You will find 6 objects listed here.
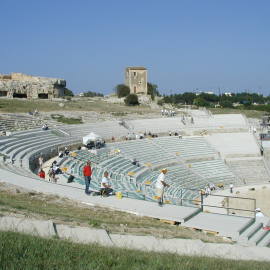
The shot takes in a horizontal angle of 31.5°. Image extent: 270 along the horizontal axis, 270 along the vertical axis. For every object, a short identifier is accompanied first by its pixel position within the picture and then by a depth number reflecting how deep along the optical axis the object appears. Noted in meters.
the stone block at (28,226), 7.33
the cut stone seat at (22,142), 21.18
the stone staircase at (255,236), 9.51
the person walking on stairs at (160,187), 11.80
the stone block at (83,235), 7.48
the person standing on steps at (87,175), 12.49
